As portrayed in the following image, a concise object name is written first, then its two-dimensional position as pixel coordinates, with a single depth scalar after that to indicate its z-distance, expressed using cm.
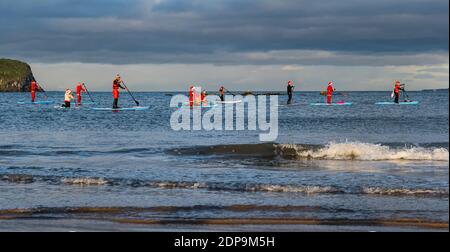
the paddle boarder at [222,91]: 6228
